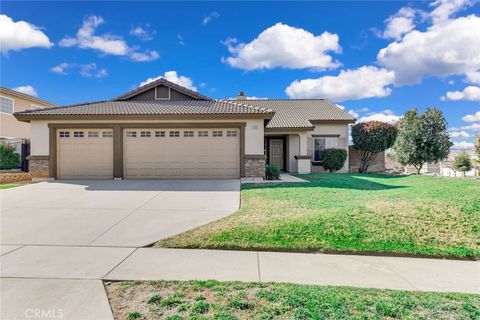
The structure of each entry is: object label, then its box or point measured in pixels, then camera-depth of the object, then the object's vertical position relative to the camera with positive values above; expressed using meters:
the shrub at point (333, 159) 17.80 -0.20
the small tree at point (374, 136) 18.84 +1.41
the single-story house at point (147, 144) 13.25 +0.63
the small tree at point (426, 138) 19.11 +1.27
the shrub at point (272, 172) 13.70 -0.81
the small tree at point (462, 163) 22.62 -0.62
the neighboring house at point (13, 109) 20.98 +3.82
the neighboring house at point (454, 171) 24.13 -1.30
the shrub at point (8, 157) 17.62 -0.02
